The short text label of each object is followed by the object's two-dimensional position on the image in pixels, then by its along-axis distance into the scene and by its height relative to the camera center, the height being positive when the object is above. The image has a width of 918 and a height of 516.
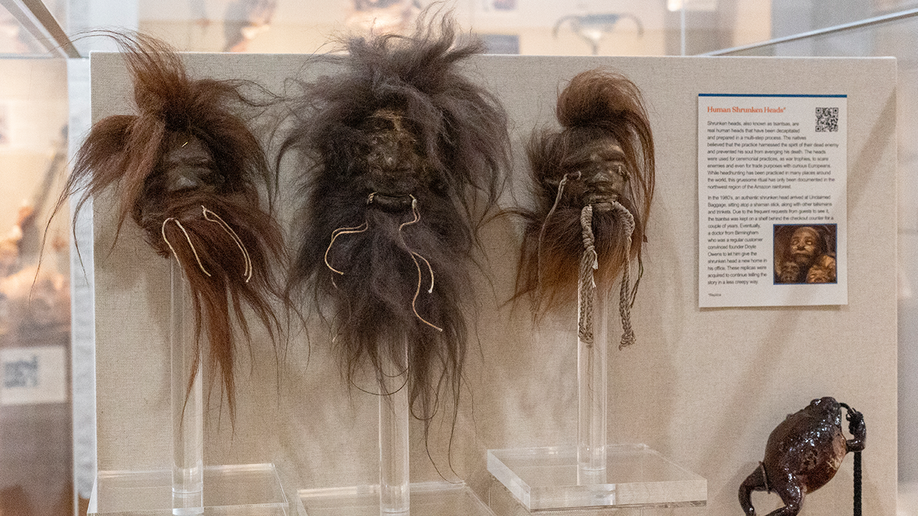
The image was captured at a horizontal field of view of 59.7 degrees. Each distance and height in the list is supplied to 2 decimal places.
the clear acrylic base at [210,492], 1.08 -0.34
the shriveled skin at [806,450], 1.21 -0.30
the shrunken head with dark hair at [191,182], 1.04 +0.10
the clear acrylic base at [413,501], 1.18 -0.37
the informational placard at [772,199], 1.32 +0.10
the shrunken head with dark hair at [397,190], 1.06 +0.09
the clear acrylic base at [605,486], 1.12 -0.33
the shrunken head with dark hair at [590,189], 1.13 +0.10
